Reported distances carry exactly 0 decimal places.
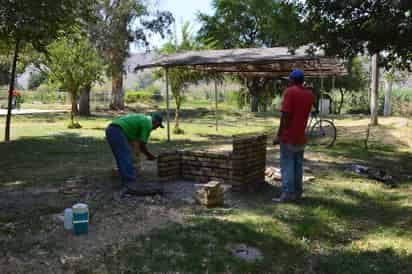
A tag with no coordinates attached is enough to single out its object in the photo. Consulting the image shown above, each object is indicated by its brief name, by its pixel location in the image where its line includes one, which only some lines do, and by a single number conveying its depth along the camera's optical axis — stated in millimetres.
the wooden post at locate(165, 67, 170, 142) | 13788
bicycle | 13319
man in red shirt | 6258
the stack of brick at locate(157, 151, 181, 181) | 7703
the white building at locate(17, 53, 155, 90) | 25064
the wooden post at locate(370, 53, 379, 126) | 16139
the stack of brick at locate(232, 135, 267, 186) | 6988
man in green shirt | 6762
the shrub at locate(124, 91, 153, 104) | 37353
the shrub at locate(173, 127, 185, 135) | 17375
